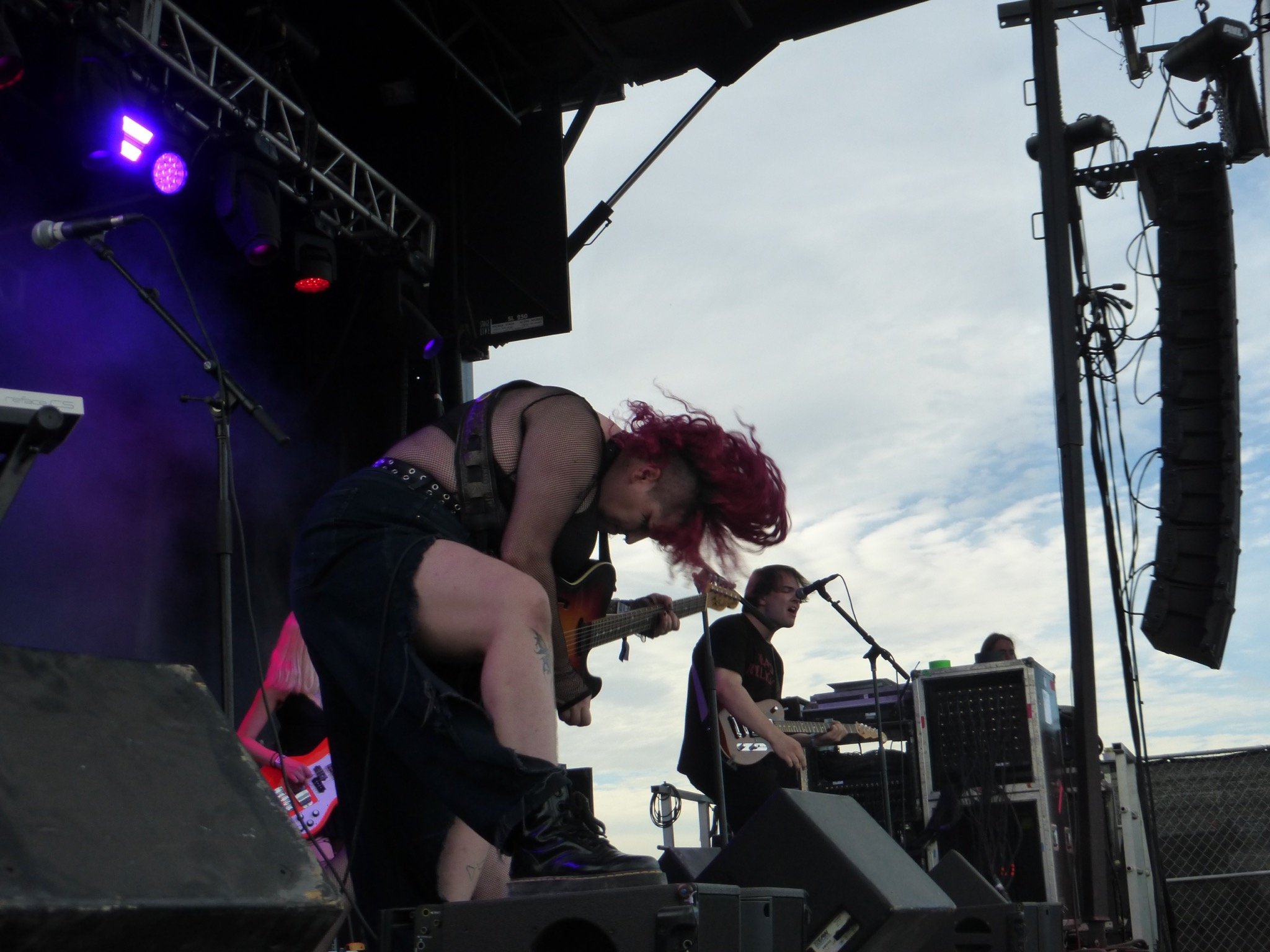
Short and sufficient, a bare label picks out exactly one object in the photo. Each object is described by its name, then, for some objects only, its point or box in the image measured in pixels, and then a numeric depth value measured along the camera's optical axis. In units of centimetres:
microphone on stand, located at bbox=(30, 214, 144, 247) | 343
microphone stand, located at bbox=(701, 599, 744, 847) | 394
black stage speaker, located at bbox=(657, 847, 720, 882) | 267
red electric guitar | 432
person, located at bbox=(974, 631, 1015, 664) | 643
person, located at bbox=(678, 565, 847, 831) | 467
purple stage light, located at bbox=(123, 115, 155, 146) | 394
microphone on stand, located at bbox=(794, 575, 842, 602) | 507
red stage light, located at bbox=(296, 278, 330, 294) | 484
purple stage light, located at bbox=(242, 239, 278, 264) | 431
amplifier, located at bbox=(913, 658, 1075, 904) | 570
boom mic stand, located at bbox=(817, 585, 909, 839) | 509
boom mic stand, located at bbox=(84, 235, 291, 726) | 342
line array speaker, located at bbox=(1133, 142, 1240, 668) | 520
